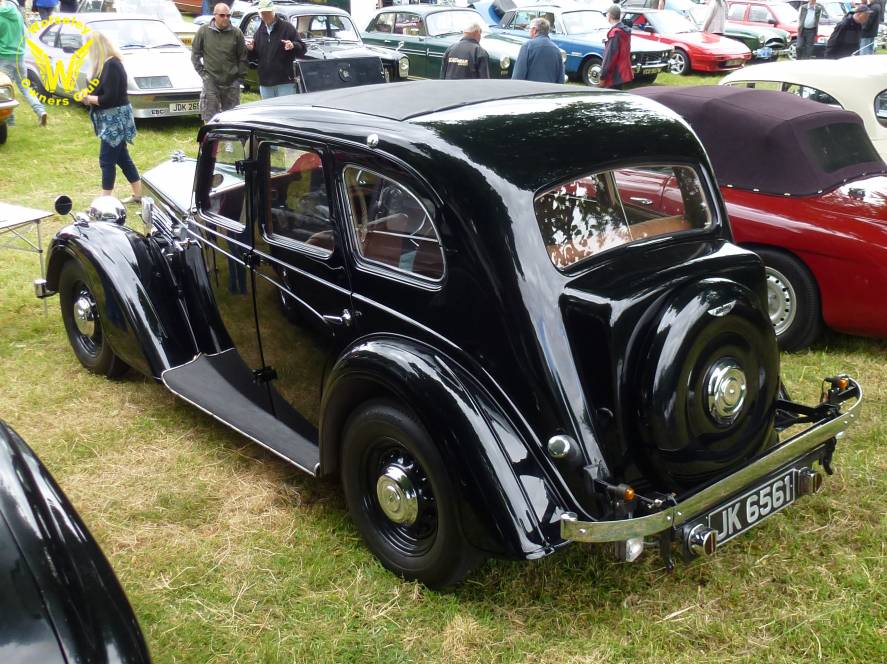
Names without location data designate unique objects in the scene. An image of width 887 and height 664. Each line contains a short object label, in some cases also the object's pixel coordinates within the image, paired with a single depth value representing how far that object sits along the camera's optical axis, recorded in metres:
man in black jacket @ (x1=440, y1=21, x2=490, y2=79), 9.88
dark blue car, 15.74
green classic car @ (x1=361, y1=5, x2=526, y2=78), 14.50
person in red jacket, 11.38
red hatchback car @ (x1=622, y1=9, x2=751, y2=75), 17.55
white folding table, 5.29
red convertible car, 4.89
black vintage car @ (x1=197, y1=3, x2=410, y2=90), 13.02
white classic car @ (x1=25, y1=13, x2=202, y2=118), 11.21
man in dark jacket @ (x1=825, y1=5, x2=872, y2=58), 13.90
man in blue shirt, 9.84
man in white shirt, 16.44
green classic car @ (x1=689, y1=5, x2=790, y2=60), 20.00
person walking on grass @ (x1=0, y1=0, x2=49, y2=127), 10.55
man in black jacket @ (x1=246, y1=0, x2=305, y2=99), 10.27
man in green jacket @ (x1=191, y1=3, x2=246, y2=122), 9.82
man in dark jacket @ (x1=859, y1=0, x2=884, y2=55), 14.02
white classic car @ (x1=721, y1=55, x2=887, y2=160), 7.01
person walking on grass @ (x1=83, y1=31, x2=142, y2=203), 7.68
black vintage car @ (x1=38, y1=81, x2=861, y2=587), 2.80
